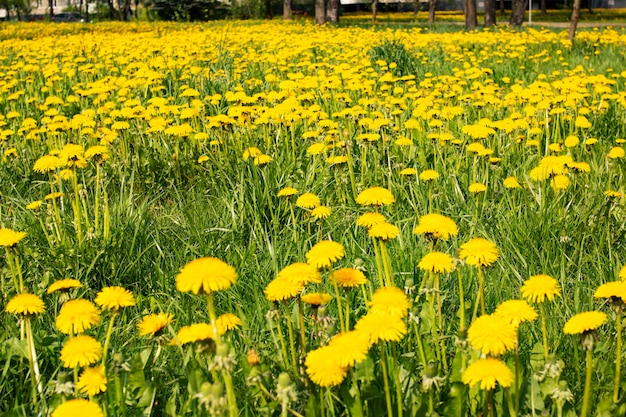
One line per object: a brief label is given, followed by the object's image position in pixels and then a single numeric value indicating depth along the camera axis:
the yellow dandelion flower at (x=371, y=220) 1.55
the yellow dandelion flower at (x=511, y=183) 2.11
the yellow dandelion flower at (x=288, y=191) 1.98
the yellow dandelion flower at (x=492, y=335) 1.37
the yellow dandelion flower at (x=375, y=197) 1.64
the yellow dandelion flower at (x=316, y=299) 1.50
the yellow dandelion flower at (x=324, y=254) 1.46
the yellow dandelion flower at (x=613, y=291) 1.43
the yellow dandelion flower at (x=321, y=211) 1.82
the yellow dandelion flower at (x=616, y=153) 2.31
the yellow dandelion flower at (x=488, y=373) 1.35
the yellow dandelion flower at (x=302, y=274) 1.46
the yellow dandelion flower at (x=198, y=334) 1.41
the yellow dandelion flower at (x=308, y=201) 1.86
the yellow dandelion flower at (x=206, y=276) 1.34
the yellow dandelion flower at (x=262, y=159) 2.27
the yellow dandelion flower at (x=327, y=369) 1.35
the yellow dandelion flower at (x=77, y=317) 1.46
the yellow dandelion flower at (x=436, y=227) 1.58
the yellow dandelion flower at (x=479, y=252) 1.50
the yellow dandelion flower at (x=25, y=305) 1.50
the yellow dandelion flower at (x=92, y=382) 1.41
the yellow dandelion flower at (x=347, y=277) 1.49
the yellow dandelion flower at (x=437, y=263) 1.52
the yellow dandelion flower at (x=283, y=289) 1.44
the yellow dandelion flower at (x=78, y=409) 1.33
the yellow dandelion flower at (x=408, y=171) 2.27
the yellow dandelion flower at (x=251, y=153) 2.35
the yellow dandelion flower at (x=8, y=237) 1.65
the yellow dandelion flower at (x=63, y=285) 1.57
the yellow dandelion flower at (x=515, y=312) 1.43
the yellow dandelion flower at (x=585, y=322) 1.41
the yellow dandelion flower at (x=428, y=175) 2.08
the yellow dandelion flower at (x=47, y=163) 2.03
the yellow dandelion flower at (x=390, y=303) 1.39
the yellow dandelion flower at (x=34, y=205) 2.05
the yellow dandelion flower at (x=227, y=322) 1.50
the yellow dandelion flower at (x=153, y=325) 1.53
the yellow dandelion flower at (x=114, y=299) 1.49
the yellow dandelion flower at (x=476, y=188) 2.05
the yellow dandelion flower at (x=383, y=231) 1.51
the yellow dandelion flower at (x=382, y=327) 1.36
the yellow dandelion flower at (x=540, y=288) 1.46
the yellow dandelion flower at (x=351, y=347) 1.35
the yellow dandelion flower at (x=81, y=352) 1.42
